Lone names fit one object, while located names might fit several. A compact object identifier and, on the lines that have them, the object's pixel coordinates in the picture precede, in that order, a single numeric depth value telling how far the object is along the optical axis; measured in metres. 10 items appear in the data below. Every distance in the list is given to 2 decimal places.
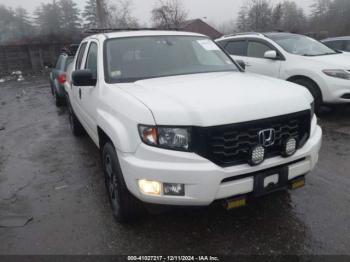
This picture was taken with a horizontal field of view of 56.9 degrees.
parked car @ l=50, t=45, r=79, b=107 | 8.96
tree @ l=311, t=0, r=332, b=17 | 59.44
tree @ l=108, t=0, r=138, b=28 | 28.62
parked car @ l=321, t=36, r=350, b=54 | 9.47
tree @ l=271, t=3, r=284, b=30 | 27.20
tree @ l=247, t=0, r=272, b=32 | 28.19
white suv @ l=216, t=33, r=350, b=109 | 6.10
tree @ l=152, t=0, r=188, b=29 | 24.28
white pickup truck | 2.43
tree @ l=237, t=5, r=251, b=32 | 39.42
